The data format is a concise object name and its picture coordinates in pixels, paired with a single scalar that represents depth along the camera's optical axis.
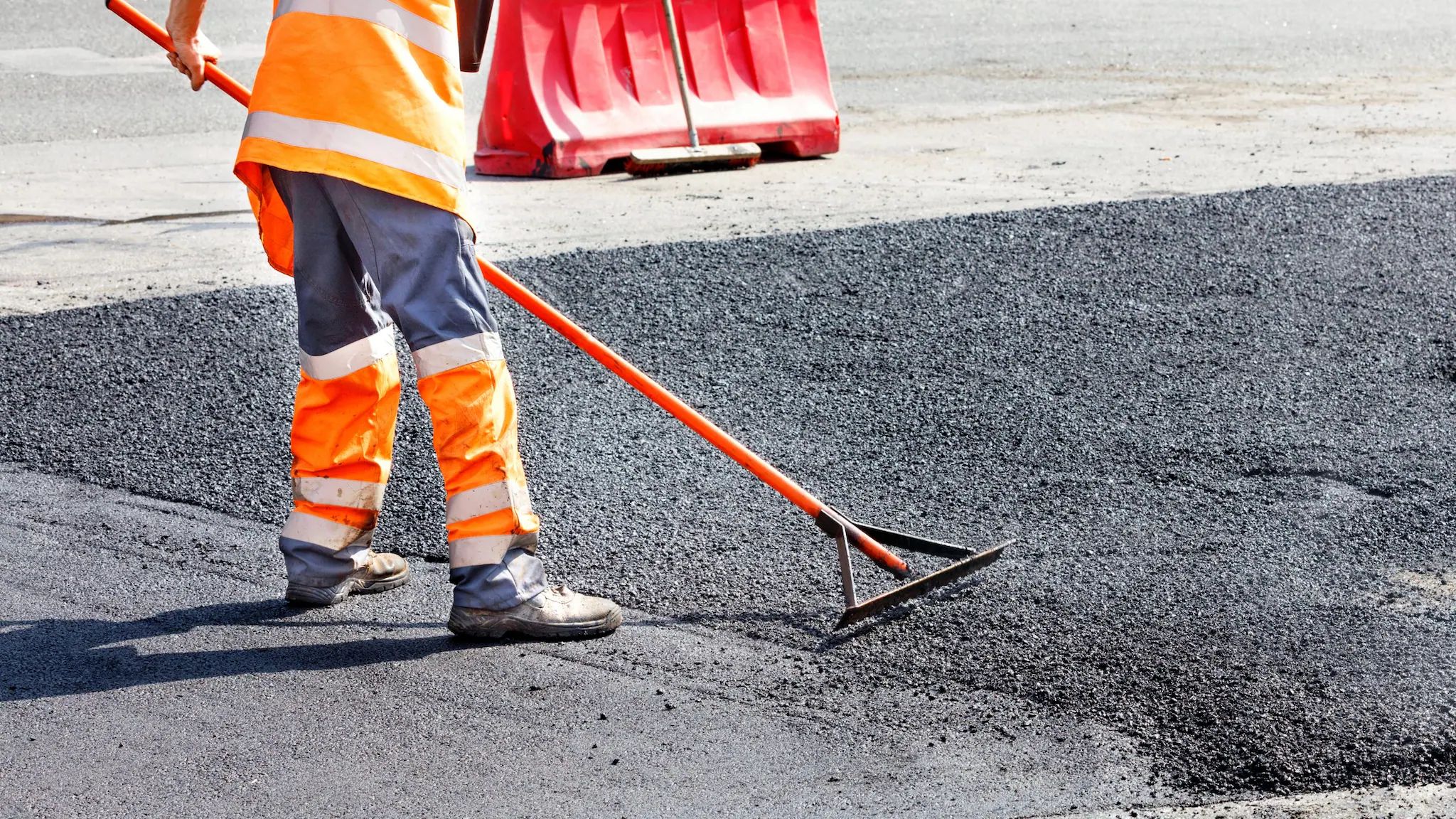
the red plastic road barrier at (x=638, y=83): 14.71
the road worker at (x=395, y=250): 5.70
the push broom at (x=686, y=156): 14.54
